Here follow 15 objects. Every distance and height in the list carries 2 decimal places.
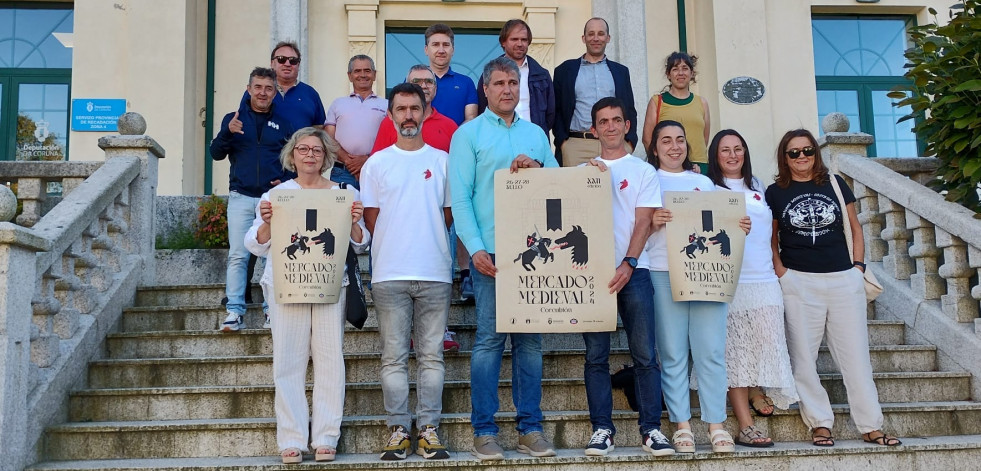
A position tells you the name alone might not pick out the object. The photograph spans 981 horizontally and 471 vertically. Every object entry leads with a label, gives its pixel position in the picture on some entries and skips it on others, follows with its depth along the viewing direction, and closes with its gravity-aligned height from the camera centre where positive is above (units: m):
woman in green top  6.32 +1.41
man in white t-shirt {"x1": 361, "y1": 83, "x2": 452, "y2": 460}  4.76 +0.23
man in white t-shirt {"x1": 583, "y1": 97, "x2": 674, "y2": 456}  4.78 +0.02
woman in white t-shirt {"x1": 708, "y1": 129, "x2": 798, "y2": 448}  5.05 -0.09
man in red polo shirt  5.55 +1.16
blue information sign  9.48 +2.14
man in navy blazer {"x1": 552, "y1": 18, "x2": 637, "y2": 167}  6.31 +1.51
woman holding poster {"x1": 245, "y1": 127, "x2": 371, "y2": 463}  4.71 -0.27
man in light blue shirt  4.73 +0.45
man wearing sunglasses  6.44 +1.59
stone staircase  4.89 -0.60
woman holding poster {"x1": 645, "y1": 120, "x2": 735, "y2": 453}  4.84 -0.24
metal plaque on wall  9.88 +2.31
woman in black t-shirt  5.15 +0.07
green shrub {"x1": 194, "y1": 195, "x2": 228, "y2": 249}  7.59 +0.76
